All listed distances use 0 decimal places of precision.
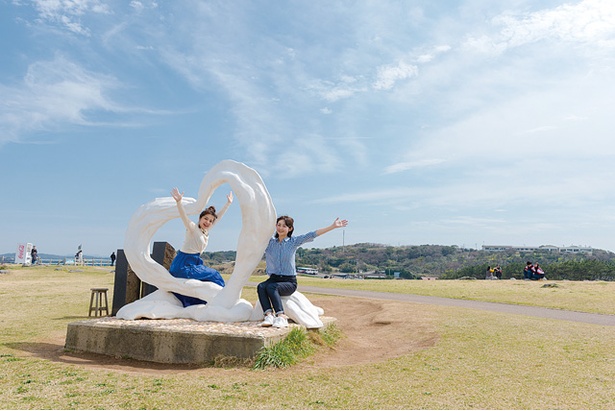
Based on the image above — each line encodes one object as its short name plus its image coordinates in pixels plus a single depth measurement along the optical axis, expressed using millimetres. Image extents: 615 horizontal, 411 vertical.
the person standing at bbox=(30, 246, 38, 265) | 36062
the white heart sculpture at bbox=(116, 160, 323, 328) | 7820
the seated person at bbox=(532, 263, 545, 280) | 27219
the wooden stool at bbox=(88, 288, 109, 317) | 11625
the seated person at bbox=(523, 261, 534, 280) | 27500
